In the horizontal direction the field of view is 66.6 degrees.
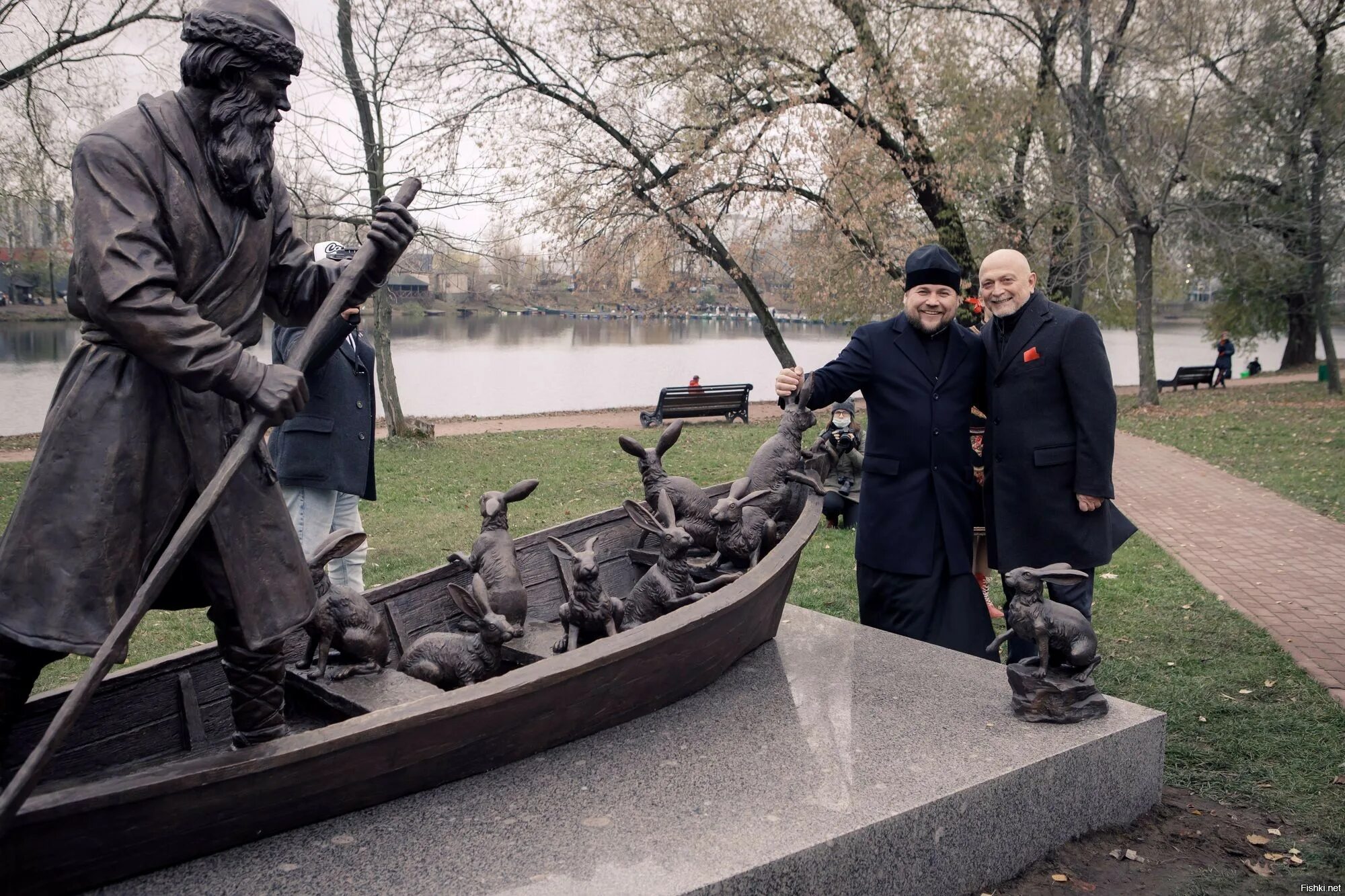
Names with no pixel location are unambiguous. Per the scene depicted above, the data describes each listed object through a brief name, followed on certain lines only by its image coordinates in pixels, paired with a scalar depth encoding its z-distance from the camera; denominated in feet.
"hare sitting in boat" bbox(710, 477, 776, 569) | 14.08
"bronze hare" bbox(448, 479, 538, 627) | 12.89
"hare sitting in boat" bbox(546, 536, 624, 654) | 12.23
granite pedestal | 8.63
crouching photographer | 27.22
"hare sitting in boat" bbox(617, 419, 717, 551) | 14.40
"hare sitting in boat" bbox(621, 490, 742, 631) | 12.95
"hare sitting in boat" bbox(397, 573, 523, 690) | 11.85
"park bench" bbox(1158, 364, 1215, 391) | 75.31
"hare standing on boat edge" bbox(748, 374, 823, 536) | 15.53
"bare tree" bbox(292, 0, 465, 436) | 45.24
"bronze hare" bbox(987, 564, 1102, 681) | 11.71
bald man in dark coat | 13.23
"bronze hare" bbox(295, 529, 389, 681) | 11.23
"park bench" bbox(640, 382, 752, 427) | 58.56
